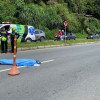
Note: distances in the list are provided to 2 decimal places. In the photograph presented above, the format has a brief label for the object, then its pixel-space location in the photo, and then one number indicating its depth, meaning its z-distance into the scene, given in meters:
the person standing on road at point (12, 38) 11.72
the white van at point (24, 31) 16.13
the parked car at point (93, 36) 37.27
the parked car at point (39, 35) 22.05
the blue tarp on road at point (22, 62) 7.46
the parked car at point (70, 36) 32.16
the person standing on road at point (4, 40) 11.41
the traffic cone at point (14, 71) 5.88
